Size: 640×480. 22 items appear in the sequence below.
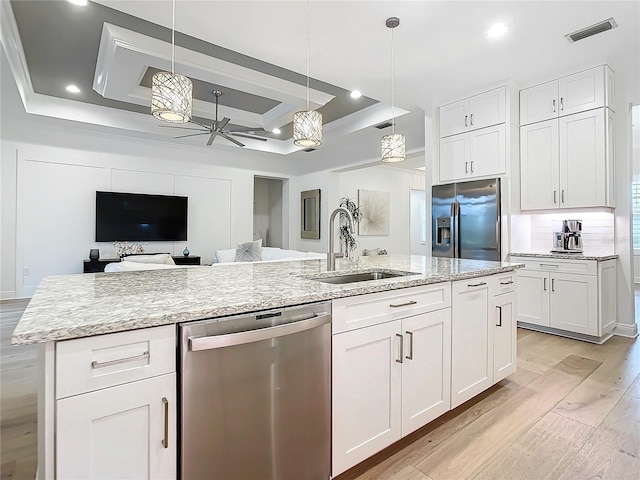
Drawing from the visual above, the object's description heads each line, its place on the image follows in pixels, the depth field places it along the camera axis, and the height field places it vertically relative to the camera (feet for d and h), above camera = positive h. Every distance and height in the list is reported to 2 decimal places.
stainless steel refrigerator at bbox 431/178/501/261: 12.67 +0.96
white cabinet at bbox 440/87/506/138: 12.82 +5.29
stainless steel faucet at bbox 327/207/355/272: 7.09 -0.22
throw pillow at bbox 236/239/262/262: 18.07 -0.54
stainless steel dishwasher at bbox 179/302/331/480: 3.53 -1.80
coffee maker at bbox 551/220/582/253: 12.14 +0.28
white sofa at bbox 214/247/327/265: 17.81 -0.69
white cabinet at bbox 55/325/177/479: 2.96 -1.55
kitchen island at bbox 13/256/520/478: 2.97 -1.13
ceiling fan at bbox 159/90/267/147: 15.51 +5.22
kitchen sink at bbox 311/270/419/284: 6.76 -0.69
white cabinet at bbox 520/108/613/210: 11.19 +2.93
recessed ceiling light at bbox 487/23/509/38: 9.20 +6.00
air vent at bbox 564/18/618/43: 9.11 +6.03
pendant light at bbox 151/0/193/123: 6.43 +2.85
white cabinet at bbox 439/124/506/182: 12.81 +3.62
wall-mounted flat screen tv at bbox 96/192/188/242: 19.43 +1.47
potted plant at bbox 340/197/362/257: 24.44 +1.31
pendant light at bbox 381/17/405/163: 9.41 +2.68
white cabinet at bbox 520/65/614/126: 11.14 +5.27
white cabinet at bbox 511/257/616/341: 10.77 -1.74
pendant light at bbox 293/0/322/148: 7.72 +2.65
